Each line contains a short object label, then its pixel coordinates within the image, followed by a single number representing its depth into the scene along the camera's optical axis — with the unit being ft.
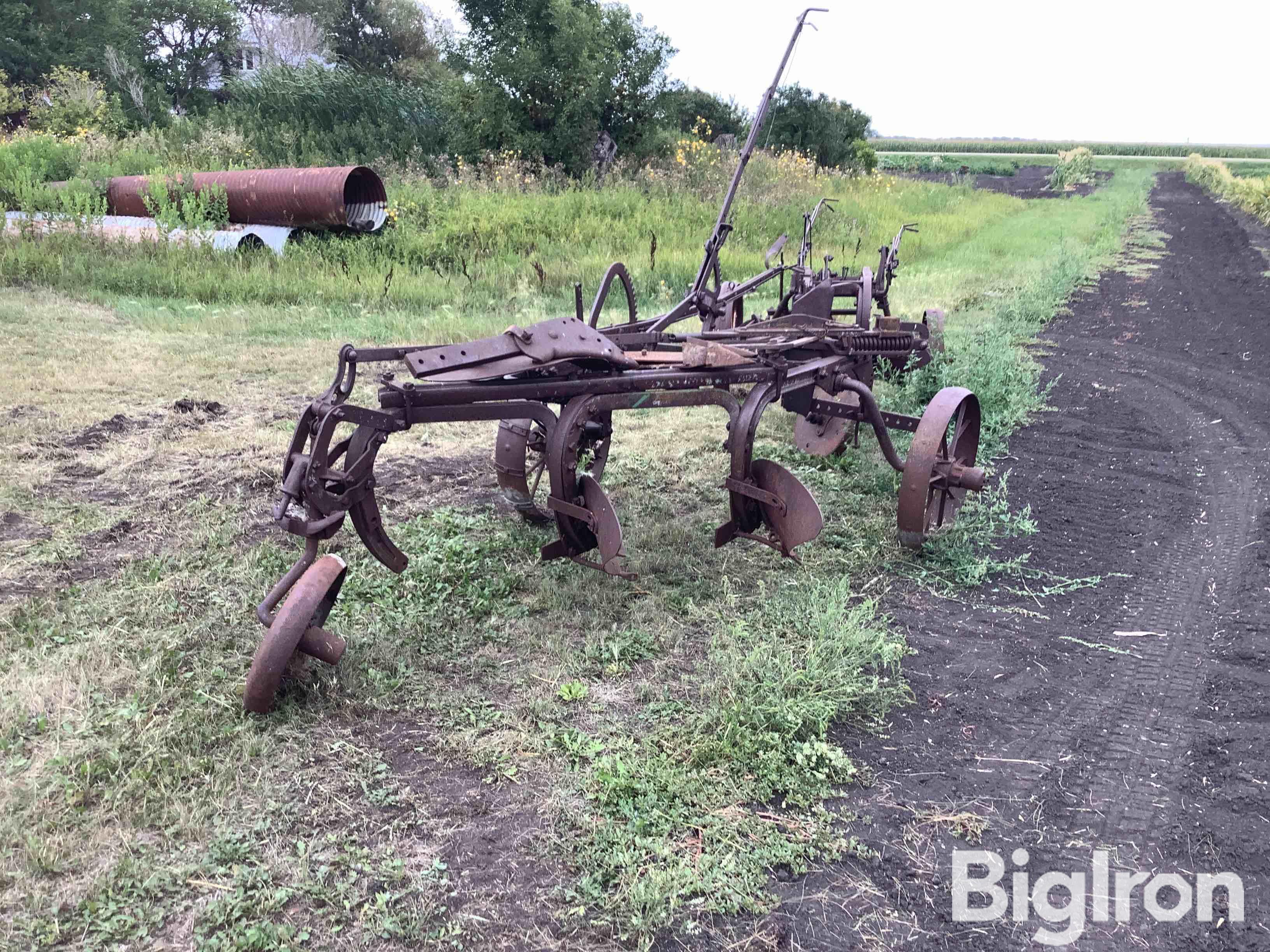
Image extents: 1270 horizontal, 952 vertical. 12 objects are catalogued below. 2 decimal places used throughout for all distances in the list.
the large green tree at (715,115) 80.89
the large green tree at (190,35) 96.12
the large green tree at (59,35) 85.61
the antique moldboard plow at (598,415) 10.03
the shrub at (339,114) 60.44
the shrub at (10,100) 67.26
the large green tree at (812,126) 80.69
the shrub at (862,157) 83.20
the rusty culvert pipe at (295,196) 36.65
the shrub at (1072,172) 114.32
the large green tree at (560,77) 54.08
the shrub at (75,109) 59.98
